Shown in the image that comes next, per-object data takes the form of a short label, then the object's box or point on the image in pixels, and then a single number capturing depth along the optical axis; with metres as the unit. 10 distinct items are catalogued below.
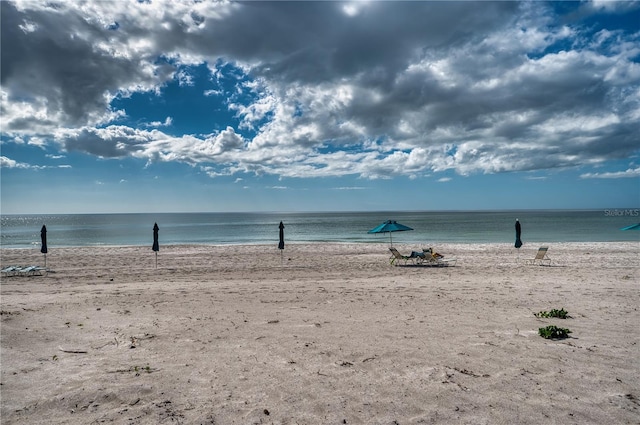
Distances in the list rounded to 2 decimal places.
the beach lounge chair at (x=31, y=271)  15.70
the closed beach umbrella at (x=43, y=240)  17.40
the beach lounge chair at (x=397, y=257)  17.65
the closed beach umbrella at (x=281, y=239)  18.69
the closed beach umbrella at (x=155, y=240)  17.92
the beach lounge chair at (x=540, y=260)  17.26
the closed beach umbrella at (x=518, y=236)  19.55
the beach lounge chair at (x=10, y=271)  15.55
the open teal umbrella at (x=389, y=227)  19.23
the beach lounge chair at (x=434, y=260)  17.30
